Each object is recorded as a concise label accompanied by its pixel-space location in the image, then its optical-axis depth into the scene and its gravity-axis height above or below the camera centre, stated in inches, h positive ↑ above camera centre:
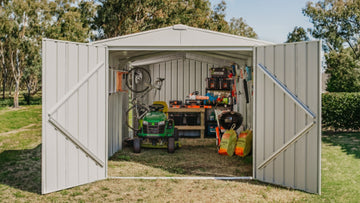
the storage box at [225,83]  396.8 +12.3
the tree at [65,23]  890.1 +186.4
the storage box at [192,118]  397.7 -28.2
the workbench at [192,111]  390.5 -21.9
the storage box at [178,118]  396.2 -28.0
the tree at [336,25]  831.8 +172.2
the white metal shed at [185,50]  186.4 -6.0
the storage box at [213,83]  401.4 +12.4
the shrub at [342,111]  407.8 -20.2
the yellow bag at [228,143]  286.7 -41.2
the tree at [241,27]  1409.7 +277.1
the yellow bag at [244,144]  277.3 -40.2
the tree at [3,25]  892.6 +176.0
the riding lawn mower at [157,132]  296.4 -33.1
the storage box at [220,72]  399.5 +25.1
